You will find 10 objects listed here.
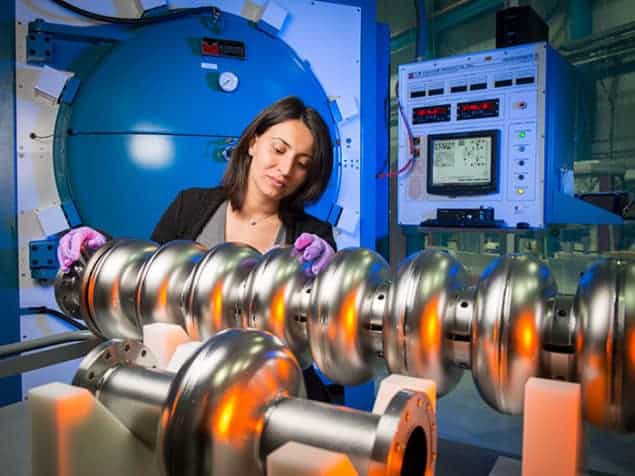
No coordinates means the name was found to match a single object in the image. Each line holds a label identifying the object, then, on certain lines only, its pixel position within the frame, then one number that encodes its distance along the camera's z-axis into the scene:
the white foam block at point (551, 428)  0.50
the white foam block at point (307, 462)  0.36
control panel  2.55
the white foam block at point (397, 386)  0.56
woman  1.75
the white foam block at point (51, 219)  1.78
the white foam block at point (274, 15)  2.10
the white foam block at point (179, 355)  0.68
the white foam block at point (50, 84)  1.77
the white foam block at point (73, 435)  0.51
